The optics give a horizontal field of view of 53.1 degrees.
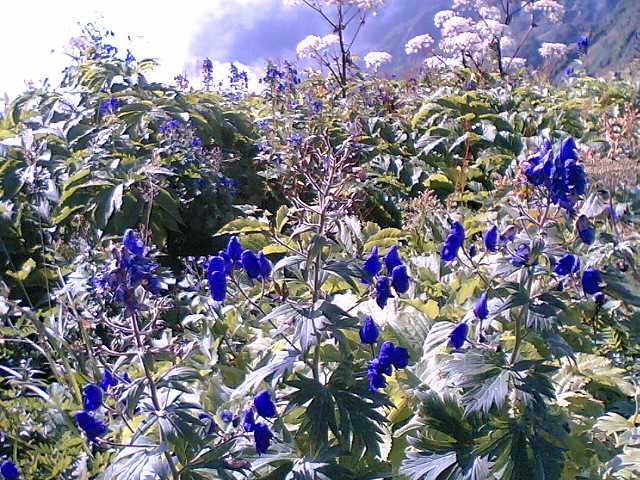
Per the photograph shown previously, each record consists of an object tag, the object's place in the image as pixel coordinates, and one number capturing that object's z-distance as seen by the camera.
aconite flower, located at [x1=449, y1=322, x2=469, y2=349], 1.64
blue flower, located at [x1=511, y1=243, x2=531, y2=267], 1.53
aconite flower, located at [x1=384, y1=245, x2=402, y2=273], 1.84
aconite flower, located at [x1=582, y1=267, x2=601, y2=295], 1.74
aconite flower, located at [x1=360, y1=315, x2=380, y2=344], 1.64
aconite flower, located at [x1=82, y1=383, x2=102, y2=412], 1.53
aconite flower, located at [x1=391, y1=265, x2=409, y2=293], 1.75
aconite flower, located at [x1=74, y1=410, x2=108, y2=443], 1.53
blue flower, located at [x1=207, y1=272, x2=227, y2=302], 1.75
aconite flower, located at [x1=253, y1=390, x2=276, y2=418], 1.47
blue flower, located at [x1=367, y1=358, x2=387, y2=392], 1.58
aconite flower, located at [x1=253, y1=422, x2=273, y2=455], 1.49
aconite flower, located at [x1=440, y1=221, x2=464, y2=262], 1.78
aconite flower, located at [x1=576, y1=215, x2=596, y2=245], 1.68
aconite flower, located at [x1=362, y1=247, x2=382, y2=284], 1.73
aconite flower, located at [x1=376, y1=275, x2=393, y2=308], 1.74
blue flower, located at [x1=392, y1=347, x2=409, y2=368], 1.64
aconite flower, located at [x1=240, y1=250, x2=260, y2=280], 1.74
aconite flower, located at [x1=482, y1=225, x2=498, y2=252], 1.80
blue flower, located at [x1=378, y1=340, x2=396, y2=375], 1.59
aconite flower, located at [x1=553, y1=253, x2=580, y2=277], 1.64
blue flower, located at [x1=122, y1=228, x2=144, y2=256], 1.51
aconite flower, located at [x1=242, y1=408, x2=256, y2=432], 1.52
